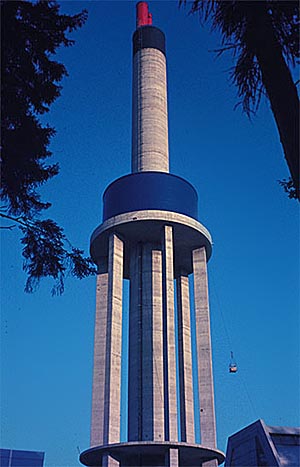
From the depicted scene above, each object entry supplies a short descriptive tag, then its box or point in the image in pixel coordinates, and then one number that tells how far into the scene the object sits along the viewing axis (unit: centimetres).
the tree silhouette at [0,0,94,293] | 1195
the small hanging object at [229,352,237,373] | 3962
